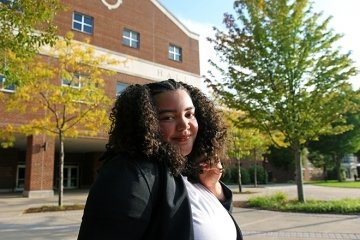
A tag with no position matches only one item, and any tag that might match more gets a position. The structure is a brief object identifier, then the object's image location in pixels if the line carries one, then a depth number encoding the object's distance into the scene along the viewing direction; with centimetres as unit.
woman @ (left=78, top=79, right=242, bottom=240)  127
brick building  1958
